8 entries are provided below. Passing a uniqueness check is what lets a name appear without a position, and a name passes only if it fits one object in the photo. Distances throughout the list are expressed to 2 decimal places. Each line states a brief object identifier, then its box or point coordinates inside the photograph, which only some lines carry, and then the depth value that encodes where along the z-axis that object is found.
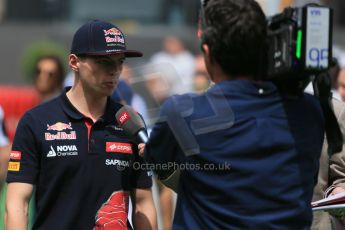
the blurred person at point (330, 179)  10.98
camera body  7.81
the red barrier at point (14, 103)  25.64
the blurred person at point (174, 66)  25.67
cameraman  8.14
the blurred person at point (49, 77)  20.56
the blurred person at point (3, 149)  15.01
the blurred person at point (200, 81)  22.78
